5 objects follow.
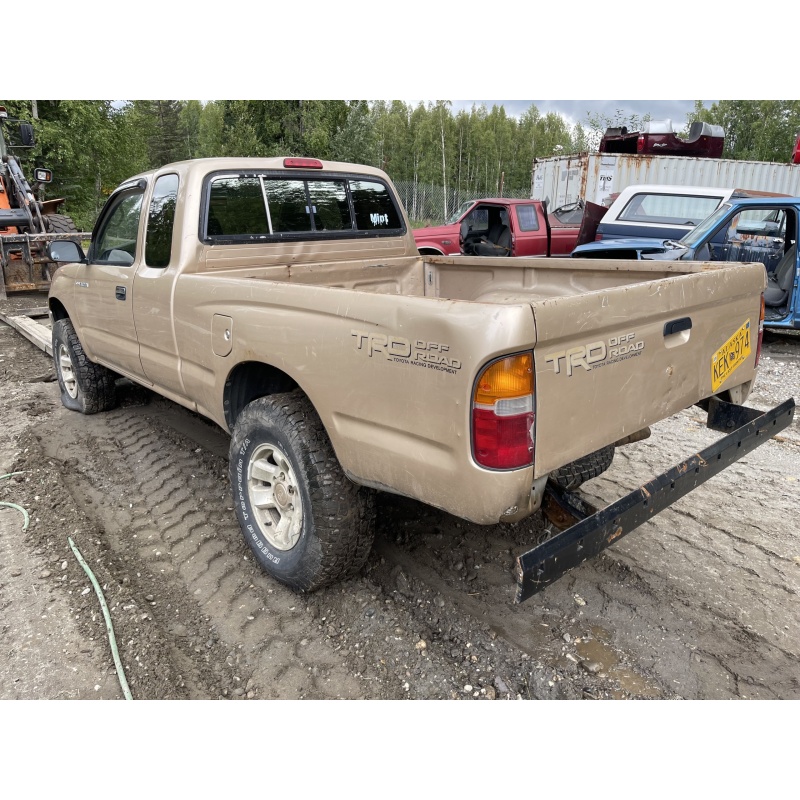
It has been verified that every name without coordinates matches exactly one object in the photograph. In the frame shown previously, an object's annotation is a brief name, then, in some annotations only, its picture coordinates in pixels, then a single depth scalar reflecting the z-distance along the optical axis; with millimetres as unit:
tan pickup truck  2006
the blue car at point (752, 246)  7555
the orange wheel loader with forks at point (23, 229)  11516
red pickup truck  11727
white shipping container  15883
